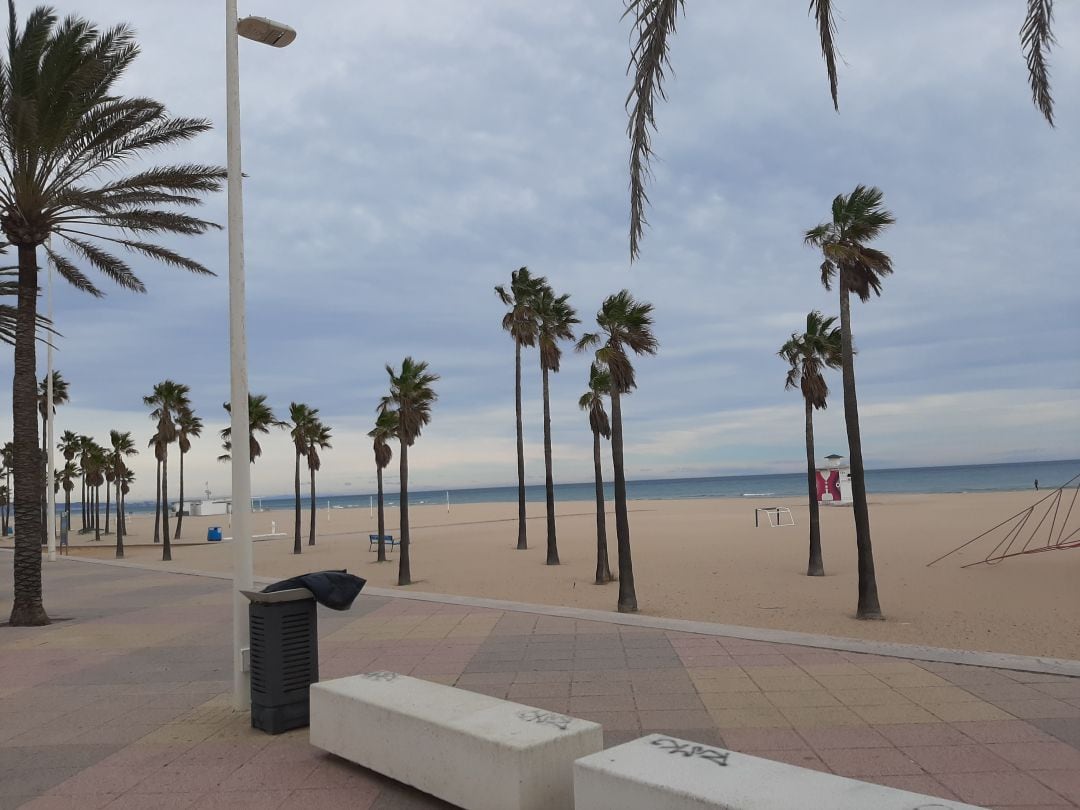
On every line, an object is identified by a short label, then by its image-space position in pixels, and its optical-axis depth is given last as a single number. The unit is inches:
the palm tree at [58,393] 1955.5
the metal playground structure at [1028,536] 969.4
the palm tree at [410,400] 1083.3
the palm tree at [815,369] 887.1
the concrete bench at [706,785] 123.0
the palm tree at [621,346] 702.5
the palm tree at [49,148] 501.4
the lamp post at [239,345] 257.4
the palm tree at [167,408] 1662.2
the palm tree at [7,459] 2731.3
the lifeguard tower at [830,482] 2084.2
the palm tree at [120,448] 2118.6
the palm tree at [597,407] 981.8
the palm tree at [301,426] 1704.0
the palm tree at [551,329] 1128.8
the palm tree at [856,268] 629.6
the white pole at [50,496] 1139.9
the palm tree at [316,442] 1726.1
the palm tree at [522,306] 1197.1
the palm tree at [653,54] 227.3
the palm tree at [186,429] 1718.8
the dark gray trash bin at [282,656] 231.5
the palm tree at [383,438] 1139.3
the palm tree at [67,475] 2878.9
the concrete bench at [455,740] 159.5
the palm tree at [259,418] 1697.8
